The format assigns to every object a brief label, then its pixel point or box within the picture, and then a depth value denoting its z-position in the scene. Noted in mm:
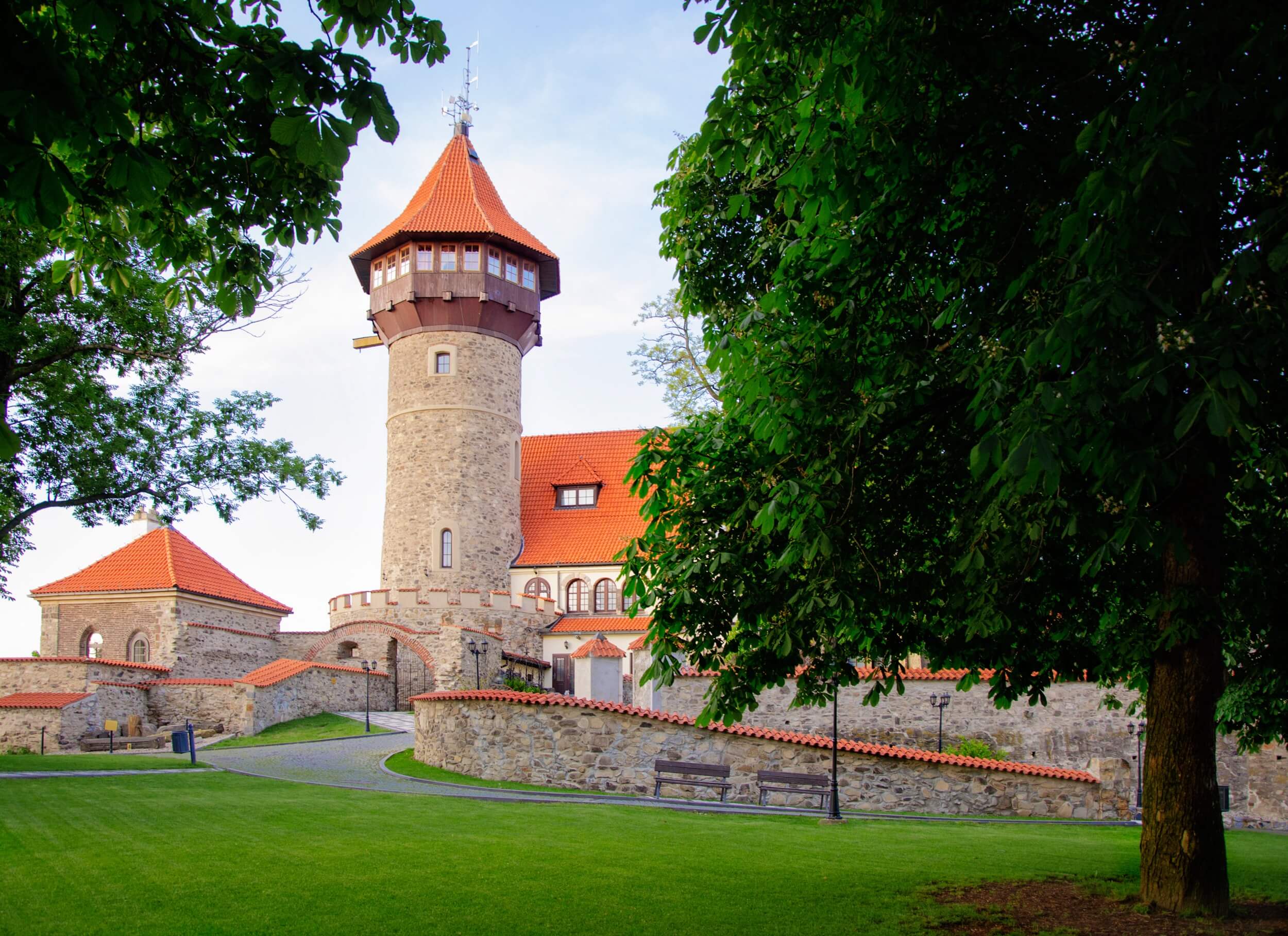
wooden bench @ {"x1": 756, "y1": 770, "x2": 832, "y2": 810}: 16797
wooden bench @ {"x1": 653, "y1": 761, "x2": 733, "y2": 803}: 17156
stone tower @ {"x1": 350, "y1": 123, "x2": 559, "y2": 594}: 38281
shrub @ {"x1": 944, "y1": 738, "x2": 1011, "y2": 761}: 21016
